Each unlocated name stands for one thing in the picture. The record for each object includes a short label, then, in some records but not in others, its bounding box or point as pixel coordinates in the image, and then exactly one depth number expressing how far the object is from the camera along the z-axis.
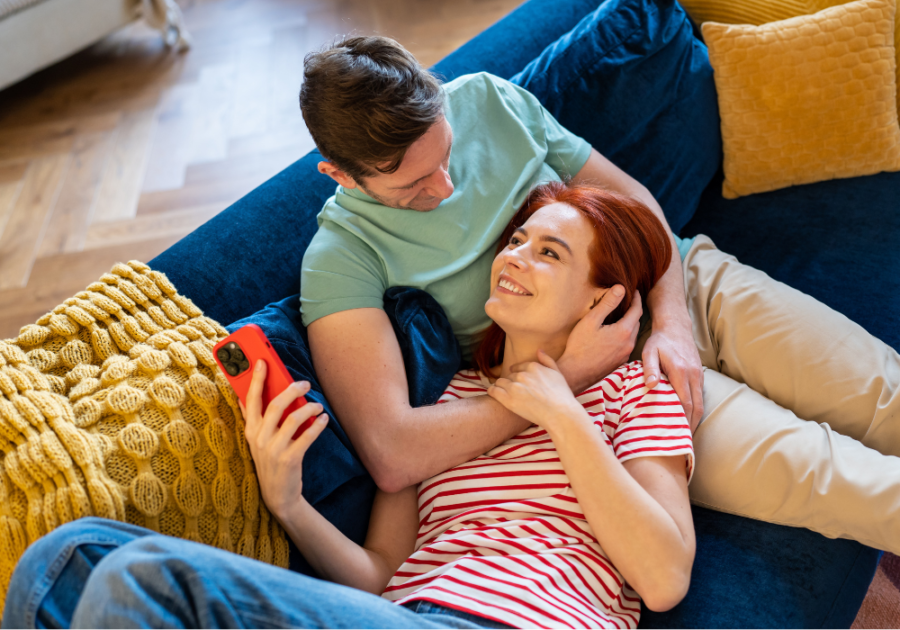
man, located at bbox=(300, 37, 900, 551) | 1.12
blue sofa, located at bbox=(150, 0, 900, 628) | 1.37
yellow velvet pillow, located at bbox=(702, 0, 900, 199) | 1.67
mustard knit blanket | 0.96
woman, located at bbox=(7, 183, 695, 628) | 0.81
